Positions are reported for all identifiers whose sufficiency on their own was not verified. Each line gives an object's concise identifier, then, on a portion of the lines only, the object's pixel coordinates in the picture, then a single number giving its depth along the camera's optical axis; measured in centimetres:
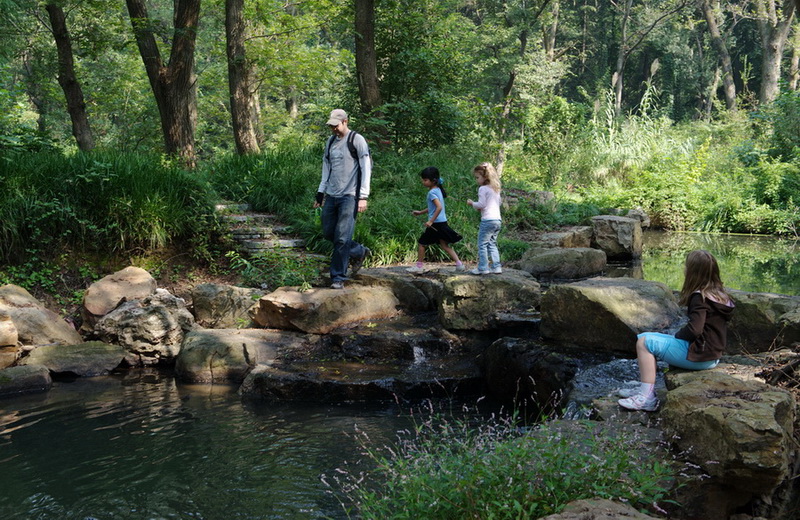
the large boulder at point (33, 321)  762
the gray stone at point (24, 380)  677
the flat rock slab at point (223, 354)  717
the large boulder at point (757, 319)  543
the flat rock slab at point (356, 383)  646
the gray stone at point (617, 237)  1220
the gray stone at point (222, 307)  845
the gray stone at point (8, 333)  718
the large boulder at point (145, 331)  784
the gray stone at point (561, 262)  973
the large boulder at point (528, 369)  596
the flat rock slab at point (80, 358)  727
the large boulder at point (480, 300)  741
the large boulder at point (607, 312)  596
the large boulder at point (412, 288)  824
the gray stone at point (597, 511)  271
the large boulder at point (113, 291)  824
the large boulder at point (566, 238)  1134
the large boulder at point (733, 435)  315
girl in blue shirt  810
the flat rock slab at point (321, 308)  769
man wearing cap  764
